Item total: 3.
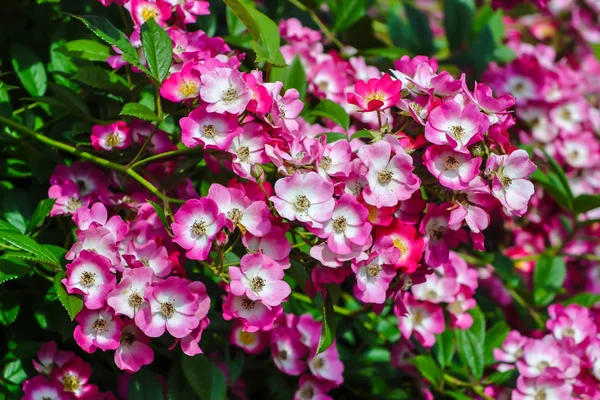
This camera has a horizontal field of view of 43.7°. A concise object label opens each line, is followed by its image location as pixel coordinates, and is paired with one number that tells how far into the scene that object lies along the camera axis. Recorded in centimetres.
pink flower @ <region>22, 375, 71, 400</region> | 119
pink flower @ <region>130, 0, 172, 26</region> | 117
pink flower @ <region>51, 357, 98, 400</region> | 120
